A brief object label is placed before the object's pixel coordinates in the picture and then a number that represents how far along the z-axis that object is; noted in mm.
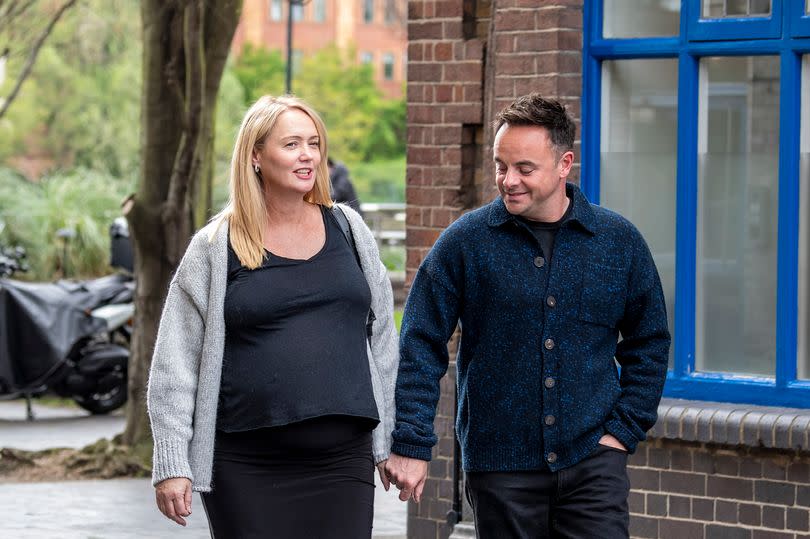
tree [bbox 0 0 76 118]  17881
